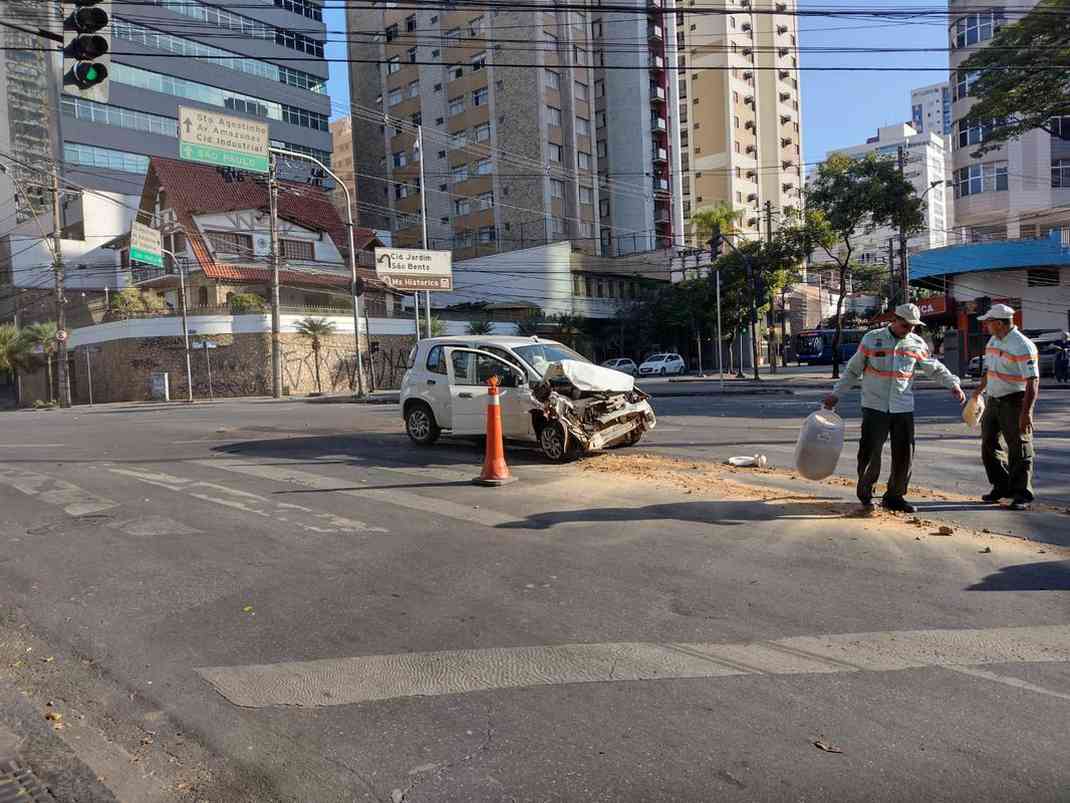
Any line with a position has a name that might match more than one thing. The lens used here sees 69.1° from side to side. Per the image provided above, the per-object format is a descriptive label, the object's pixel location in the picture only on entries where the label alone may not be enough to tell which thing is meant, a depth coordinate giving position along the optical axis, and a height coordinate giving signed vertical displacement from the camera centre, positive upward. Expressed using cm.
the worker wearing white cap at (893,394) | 686 -38
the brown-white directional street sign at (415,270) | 3000 +393
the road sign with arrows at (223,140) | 1956 +613
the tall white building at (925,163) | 11636 +2936
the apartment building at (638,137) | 6631 +1941
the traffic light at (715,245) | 3222 +485
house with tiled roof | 4131 +750
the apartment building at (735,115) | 7762 +2497
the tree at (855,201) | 3544 +696
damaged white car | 1019 -43
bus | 5991 +76
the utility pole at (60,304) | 3628 +366
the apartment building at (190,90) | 5228 +2177
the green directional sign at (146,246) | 3194 +558
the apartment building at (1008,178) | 4134 +914
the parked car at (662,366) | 5041 -40
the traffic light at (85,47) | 936 +404
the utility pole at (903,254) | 3497 +446
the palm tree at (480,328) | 4518 +226
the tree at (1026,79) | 2209 +834
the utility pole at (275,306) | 3391 +299
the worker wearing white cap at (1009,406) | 703 -55
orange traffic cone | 877 -98
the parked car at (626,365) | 4994 -25
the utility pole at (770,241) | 4050 +598
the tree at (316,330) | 3891 +213
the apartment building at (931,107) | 18025 +5735
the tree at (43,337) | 4069 +239
